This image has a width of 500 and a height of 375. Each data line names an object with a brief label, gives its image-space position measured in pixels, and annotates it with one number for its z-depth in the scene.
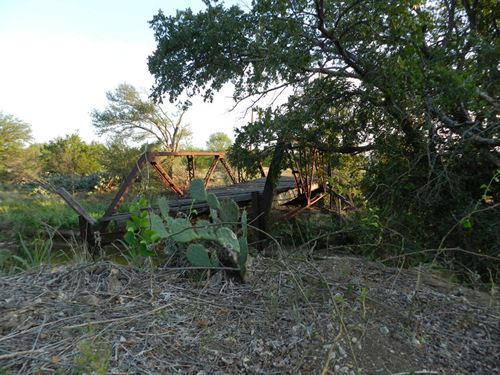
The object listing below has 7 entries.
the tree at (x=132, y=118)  26.39
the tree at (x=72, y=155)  18.14
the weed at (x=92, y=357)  1.29
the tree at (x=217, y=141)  32.53
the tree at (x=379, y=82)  4.22
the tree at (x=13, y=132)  19.28
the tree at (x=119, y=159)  18.56
